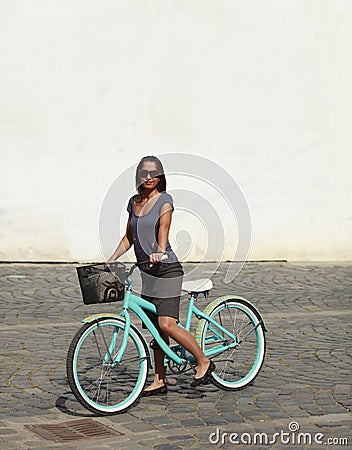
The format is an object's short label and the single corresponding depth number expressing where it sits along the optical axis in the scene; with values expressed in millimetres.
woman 7062
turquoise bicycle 6957
